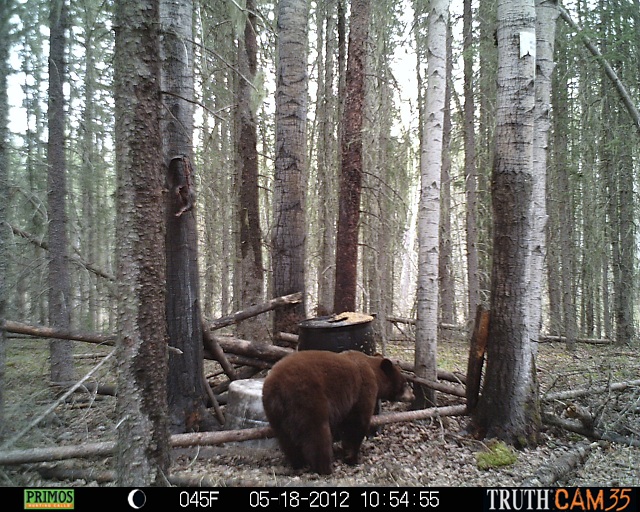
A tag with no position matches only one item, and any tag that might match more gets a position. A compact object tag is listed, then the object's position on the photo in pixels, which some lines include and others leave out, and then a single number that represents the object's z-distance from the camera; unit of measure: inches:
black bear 180.9
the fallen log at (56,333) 201.3
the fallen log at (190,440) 146.1
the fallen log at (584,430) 206.2
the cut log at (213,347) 244.7
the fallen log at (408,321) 458.3
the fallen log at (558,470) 160.7
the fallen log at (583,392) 248.7
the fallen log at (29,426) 136.4
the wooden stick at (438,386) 248.7
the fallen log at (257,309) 278.7
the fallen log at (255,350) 269.6
